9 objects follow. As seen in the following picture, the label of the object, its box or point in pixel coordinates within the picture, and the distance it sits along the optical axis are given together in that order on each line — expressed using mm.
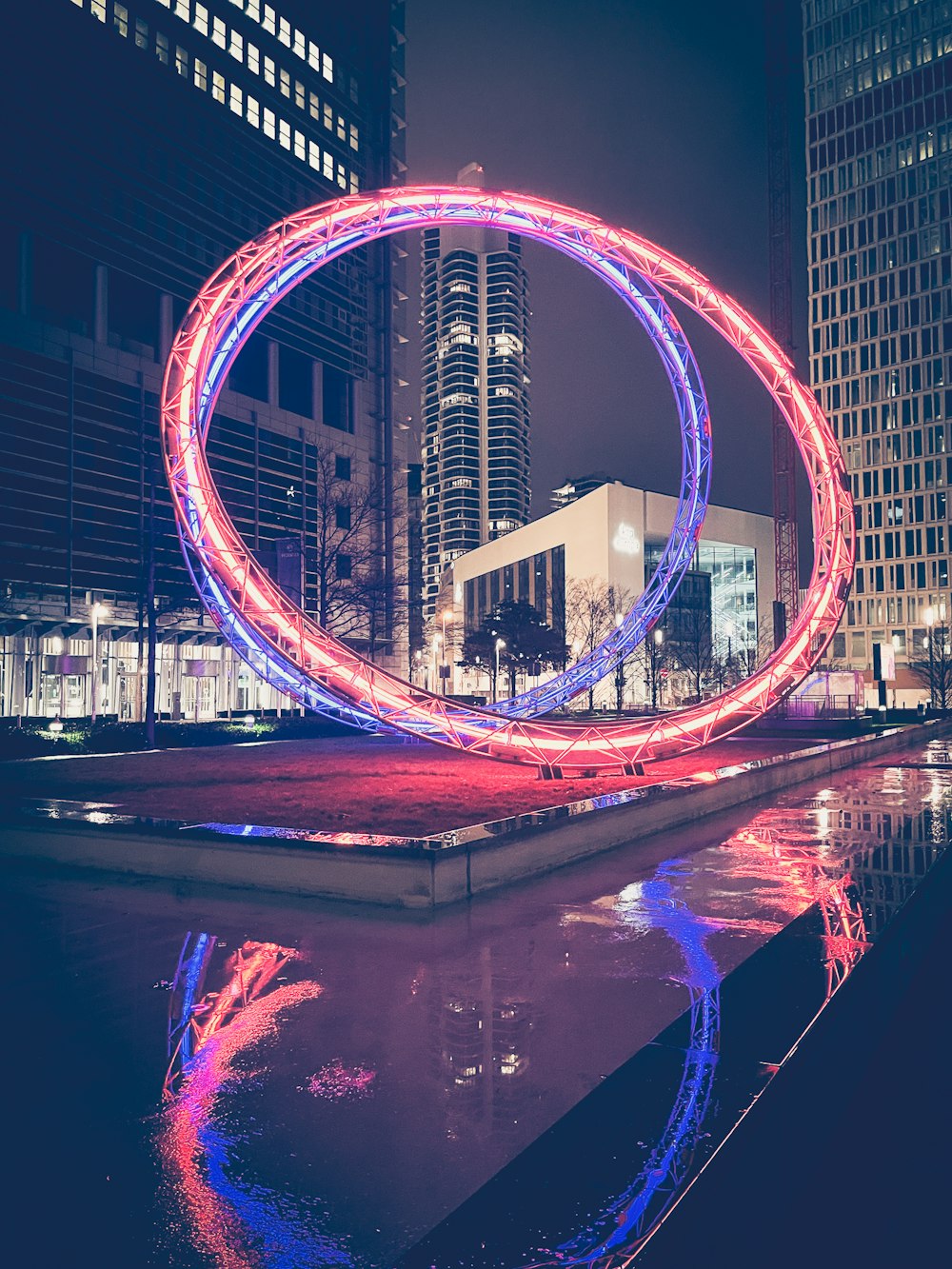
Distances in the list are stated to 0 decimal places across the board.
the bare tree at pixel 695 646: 77625
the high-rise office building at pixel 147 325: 46688
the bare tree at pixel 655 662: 72750
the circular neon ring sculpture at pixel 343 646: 16062
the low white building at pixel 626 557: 88562
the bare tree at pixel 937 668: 79475
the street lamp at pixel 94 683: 42094
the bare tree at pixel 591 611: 79375
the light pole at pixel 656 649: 70688
